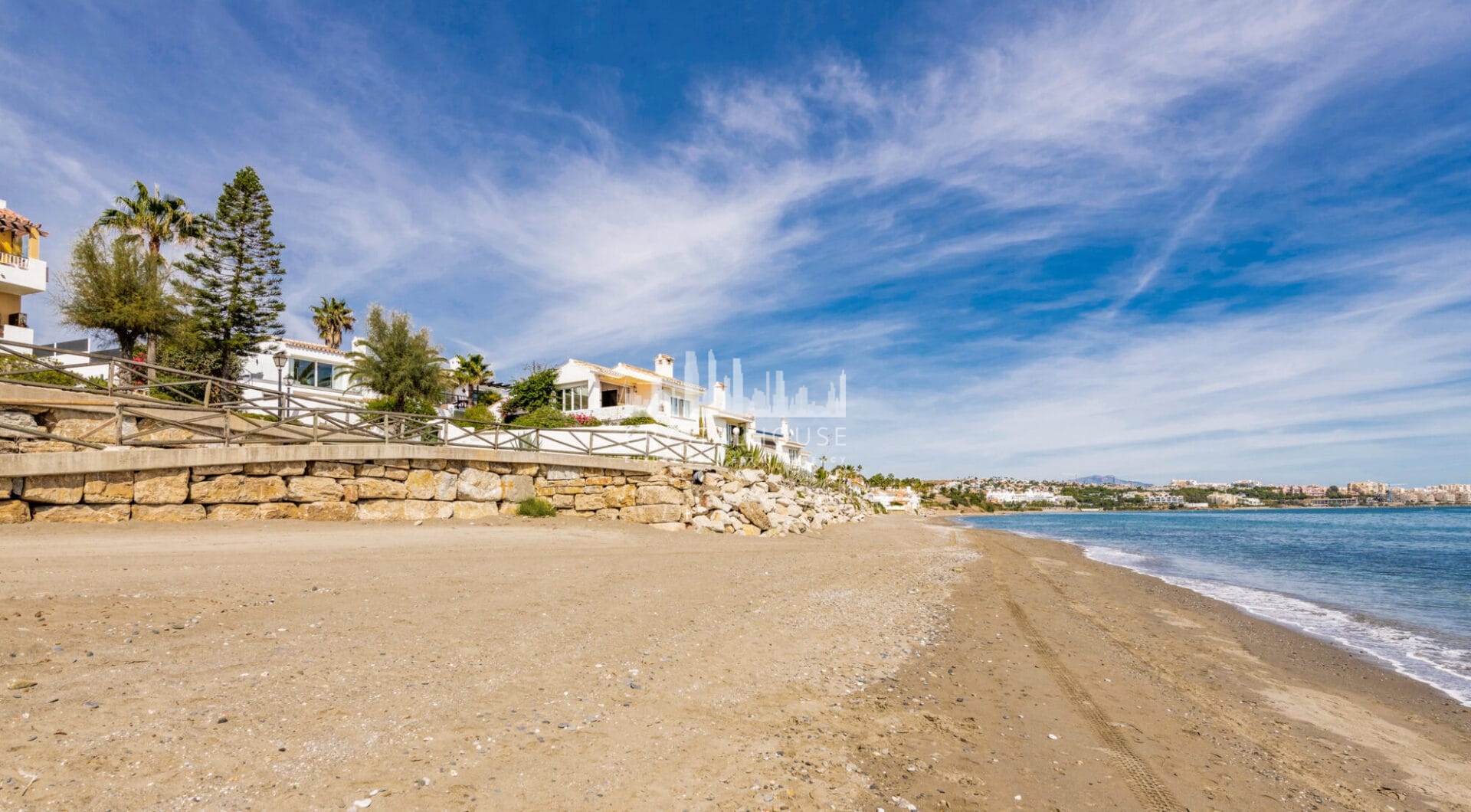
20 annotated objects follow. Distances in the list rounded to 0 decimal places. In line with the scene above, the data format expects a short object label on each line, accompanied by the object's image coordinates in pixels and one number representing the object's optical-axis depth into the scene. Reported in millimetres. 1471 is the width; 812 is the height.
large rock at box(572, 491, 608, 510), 17938
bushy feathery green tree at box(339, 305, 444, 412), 30719
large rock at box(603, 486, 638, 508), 18203
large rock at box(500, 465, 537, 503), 16672
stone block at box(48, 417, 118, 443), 11556
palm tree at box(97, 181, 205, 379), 32188
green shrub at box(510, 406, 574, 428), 33375
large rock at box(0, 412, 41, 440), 10711
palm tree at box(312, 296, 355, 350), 47594
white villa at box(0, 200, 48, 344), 27062
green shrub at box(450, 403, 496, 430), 37062
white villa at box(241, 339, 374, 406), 35156
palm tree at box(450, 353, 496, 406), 45469
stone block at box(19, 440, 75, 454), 10984
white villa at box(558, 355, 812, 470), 43594
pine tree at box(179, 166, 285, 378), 27547
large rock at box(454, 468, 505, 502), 15941
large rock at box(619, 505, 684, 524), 18203
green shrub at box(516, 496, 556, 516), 16625
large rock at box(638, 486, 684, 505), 18406
